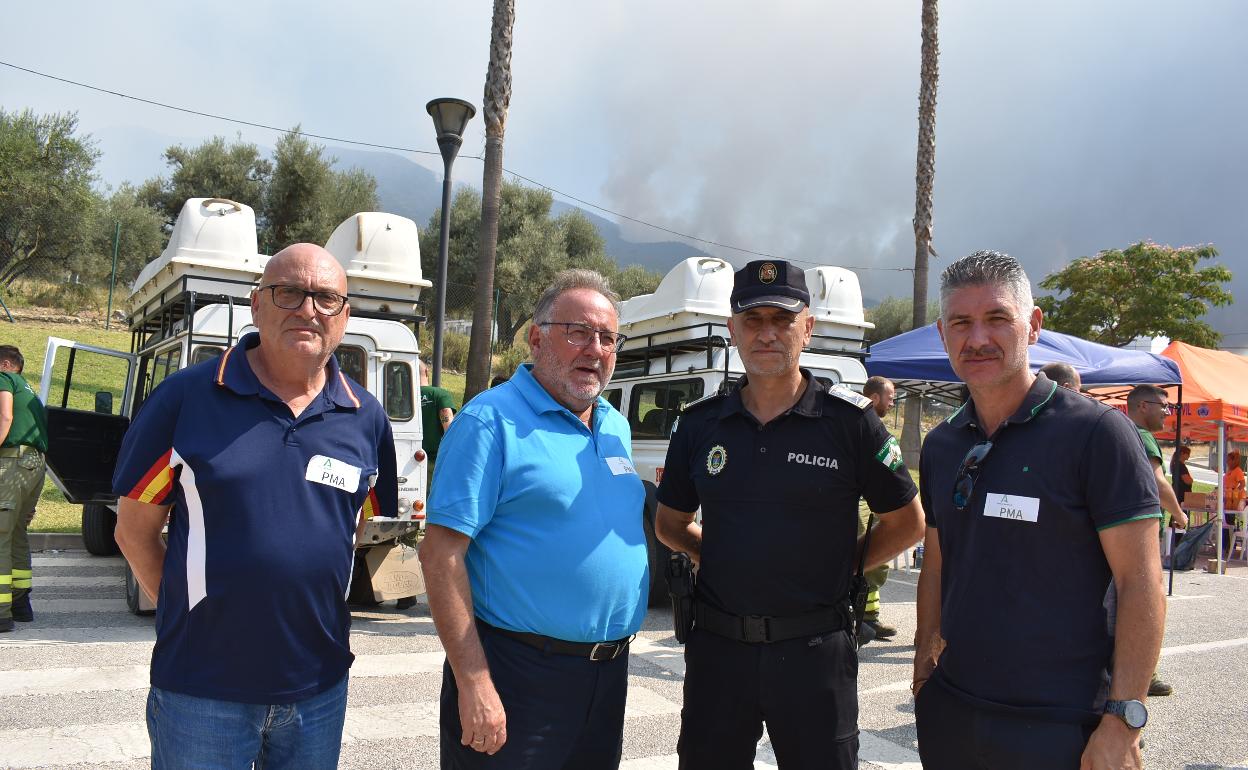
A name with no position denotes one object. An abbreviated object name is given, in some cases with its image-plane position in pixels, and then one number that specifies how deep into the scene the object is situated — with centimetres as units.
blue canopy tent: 894
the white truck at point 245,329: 635
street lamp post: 838
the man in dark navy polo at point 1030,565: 194
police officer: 244
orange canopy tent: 1127
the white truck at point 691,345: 762
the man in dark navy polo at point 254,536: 199
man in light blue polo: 213
